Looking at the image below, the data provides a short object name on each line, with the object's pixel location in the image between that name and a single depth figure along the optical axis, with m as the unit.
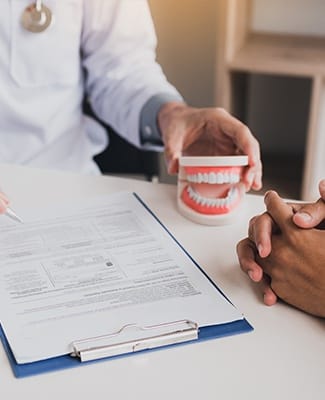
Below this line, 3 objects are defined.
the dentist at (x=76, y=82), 1.45
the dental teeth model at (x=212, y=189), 1.17
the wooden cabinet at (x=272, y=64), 2.20
